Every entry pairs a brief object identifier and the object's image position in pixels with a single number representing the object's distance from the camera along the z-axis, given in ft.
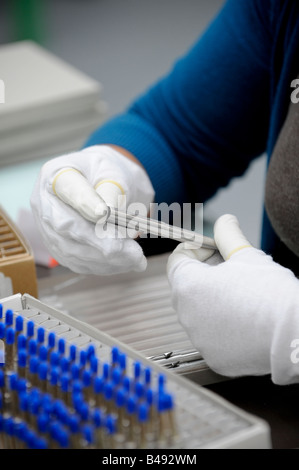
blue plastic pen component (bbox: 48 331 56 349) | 3.61
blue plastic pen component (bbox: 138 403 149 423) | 3.27
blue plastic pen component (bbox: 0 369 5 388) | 3.53
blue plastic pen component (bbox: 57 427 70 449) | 3.27
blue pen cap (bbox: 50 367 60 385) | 3.46
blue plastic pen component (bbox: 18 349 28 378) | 3.55
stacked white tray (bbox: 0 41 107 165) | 6.32
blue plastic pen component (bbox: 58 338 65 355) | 3.59
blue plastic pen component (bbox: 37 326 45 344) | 3.64
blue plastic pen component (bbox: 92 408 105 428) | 3.30
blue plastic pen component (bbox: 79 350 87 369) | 3.51
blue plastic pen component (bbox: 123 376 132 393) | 3.37
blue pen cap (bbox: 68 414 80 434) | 3.30
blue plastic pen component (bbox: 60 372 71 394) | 3.42
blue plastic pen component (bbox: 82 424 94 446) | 3.28
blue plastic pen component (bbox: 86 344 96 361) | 3.51
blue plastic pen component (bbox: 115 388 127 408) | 3.32
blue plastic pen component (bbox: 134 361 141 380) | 3.42
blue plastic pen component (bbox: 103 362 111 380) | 3.45
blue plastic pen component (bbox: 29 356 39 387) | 3.50
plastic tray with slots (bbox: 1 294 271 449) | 3.28
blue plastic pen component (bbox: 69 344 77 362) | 3.54
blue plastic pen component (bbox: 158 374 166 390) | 3.34
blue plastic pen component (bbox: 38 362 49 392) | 3.48
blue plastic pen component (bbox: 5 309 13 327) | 3.75
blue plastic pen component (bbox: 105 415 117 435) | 3.29
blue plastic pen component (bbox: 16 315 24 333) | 3.71
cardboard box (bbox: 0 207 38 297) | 4.27
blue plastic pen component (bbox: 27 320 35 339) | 3.68
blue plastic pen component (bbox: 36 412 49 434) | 3.31
